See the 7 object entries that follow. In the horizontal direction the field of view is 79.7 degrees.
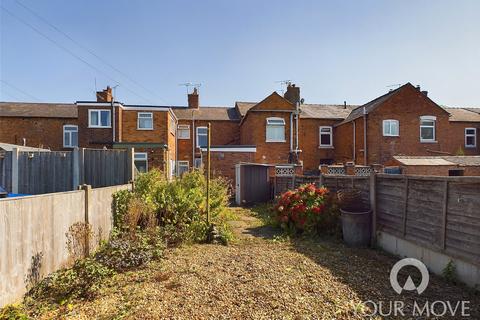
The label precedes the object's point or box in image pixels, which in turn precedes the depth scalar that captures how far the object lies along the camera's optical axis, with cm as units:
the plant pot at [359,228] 716
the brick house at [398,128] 1989
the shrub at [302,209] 810
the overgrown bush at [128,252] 510
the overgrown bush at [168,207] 697
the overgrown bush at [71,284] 395
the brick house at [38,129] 2172
